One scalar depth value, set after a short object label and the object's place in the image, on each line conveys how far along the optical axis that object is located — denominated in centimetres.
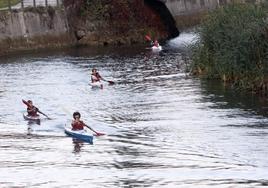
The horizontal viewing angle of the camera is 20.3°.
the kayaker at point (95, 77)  4931
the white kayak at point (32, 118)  3931
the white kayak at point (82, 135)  3372
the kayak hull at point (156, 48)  7050
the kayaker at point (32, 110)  3931
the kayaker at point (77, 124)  3444
